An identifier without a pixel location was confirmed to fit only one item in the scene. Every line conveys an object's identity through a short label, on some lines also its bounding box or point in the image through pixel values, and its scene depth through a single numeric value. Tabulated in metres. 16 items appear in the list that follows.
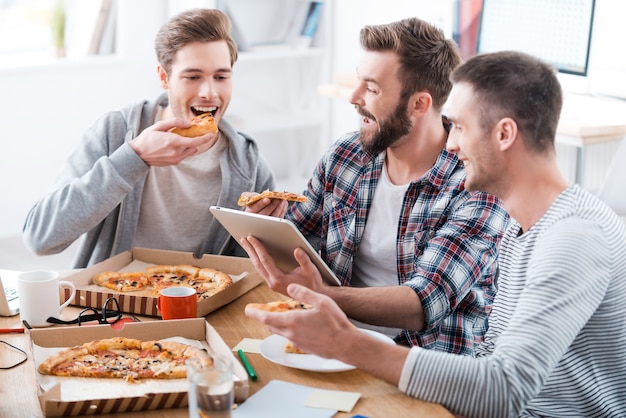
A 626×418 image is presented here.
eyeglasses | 1.96
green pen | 1.70
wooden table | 1.58
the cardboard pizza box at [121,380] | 1.53
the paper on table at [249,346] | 1.84
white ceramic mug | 1.95
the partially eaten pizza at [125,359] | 1.66
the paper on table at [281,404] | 1.56
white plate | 1.73
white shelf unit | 5.29
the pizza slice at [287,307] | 1.82
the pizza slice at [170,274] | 2.21
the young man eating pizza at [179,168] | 2.55
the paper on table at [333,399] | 1.59
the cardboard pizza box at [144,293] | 2.02
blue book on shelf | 5.25
